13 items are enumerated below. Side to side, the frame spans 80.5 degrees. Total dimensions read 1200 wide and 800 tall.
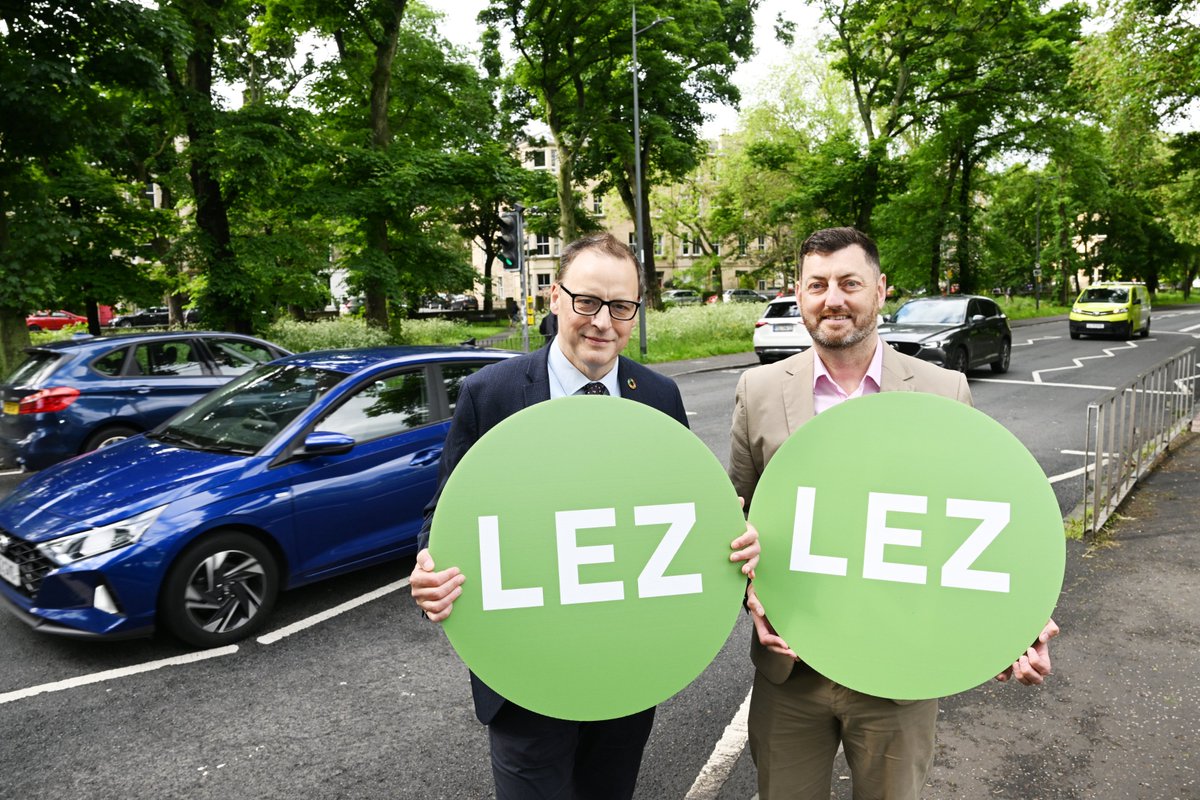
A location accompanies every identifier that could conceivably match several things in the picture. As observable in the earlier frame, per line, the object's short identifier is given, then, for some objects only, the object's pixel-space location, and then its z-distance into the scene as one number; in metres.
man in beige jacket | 1.79
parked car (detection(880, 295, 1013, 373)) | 12.75
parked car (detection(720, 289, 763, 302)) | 52.84
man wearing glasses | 1.74
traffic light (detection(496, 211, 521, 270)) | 13.20
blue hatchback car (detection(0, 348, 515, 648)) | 3.68
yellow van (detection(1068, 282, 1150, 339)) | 23.88
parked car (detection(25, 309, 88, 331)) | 37.21
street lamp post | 18.98
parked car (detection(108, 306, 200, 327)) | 41.53
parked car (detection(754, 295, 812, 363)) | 17.41
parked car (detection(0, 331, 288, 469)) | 7.18
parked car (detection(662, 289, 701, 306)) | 51.78
